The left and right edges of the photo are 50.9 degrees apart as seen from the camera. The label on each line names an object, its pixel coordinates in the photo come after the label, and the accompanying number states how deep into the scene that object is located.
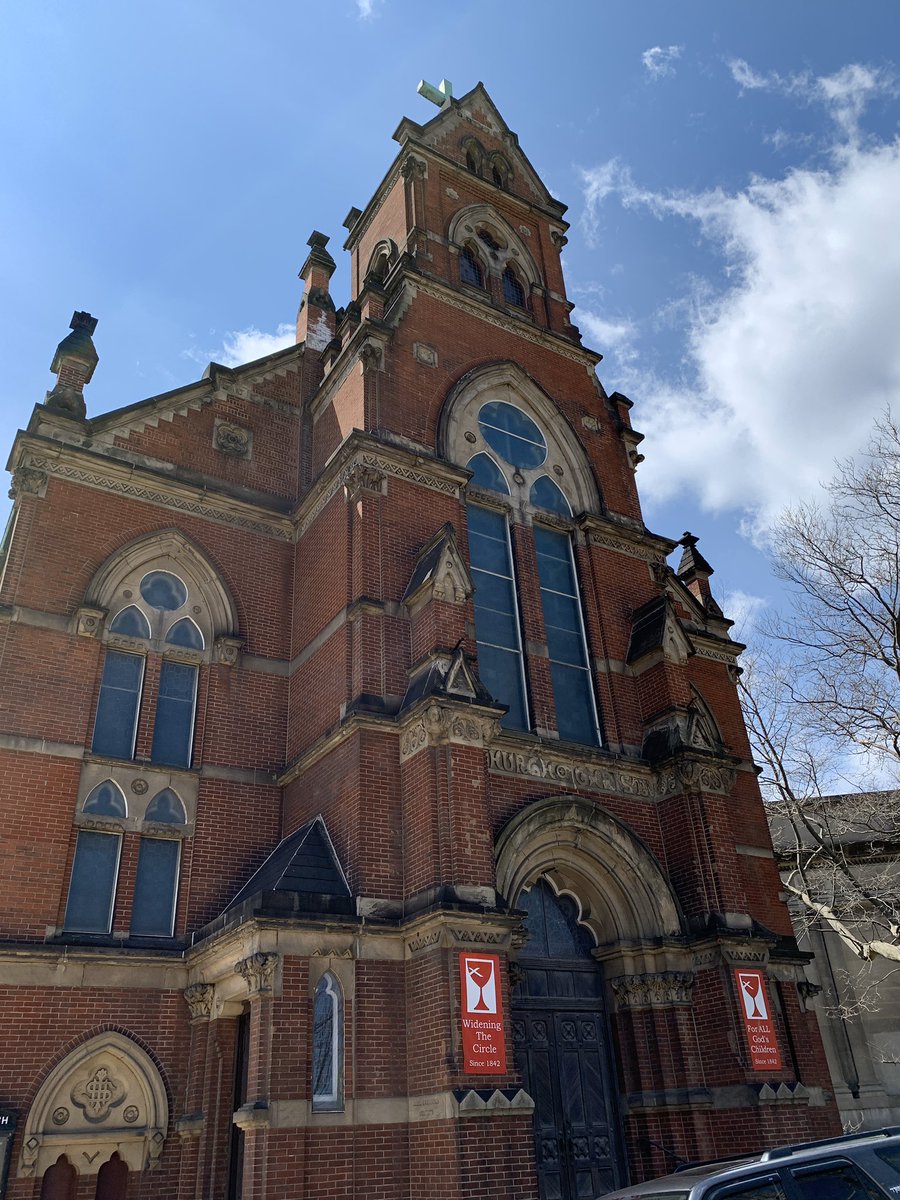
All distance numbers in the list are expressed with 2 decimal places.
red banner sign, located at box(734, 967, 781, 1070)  12.18
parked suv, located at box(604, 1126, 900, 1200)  5.77
